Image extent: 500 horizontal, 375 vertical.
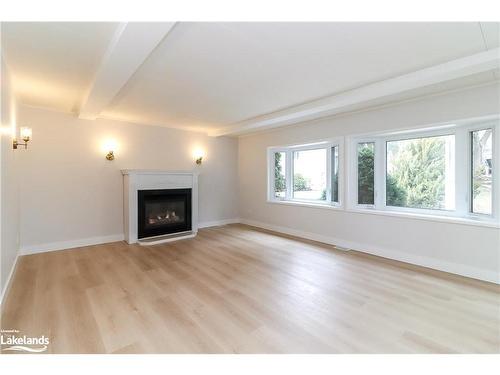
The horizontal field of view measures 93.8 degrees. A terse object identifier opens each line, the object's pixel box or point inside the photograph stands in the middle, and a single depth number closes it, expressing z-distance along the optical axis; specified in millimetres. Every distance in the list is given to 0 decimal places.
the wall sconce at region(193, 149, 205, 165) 5586
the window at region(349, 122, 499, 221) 2936
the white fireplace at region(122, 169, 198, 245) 4324
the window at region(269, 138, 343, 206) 4521
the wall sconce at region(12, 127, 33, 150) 3107
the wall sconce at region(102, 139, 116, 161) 4383
